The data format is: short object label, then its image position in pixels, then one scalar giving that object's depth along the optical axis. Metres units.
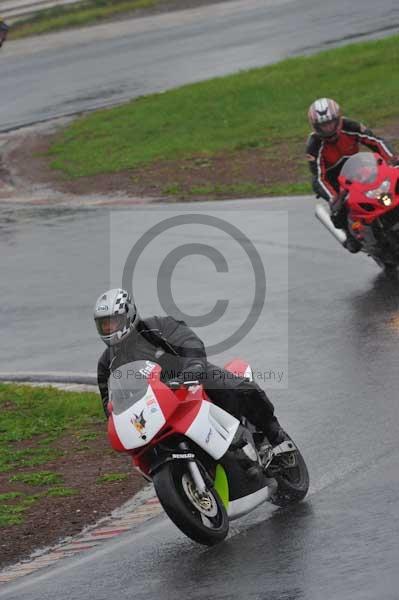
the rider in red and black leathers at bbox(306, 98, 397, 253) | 31.27
